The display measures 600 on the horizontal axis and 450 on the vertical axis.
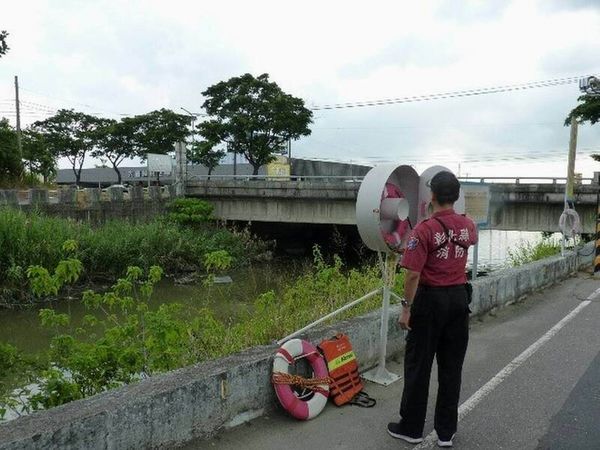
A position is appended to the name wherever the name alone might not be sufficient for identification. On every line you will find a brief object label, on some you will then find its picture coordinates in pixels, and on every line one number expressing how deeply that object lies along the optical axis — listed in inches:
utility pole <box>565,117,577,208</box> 457.1
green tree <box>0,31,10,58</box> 372.8
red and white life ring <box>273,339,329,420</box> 149.2
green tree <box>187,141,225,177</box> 1573.0
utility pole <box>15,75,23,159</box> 1461.4
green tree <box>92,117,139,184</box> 1818.4
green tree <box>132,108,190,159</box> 1808.6
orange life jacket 162.9
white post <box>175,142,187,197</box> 1109.1
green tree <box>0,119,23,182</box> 1105.4
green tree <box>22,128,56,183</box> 1493.6
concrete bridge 788.6
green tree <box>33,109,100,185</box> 1884.8
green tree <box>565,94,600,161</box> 1101.1
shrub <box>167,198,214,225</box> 1024.2
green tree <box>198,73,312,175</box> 1528.1
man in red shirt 134.1
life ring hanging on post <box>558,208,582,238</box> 465.4
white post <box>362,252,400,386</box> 181.4
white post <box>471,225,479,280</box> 324.5
